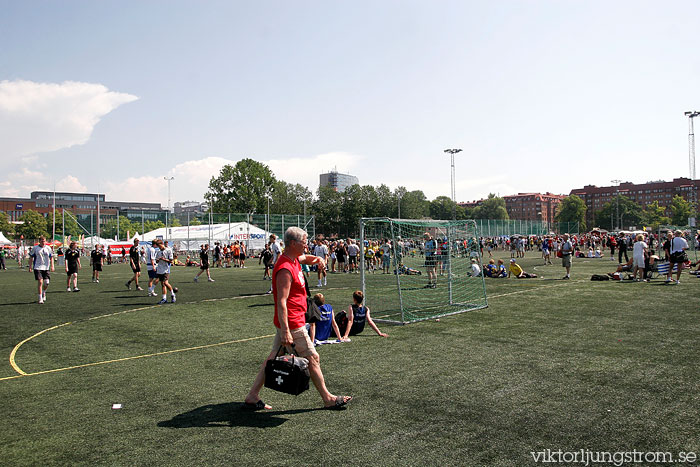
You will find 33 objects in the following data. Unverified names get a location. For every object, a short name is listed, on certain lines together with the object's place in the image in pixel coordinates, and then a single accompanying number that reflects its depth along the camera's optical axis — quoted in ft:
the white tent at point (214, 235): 141.59
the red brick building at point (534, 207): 636.89
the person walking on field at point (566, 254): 65.98
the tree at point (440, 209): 546.67
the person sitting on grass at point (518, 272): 68.44
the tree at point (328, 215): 343.87
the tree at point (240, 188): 258.57
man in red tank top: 15.66
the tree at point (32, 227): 282.15
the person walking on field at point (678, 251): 55.11
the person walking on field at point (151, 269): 53.88
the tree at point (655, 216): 329.09
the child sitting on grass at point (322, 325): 27.12
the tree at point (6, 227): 287.20
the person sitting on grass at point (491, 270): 71.11
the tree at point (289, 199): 329.05
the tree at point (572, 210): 421.59
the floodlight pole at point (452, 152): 187.83
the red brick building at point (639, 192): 514.68
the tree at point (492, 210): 527.40
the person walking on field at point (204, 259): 72.49
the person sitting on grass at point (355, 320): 28.94
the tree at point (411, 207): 388.98
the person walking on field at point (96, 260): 73.77
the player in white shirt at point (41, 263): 48.65
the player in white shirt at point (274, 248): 55.83
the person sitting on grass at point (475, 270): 57.62
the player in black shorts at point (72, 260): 59.16
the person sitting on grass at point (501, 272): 70.31
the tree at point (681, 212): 295.81
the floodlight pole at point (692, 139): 133.39
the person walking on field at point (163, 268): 47.85
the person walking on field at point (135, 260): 58.39
